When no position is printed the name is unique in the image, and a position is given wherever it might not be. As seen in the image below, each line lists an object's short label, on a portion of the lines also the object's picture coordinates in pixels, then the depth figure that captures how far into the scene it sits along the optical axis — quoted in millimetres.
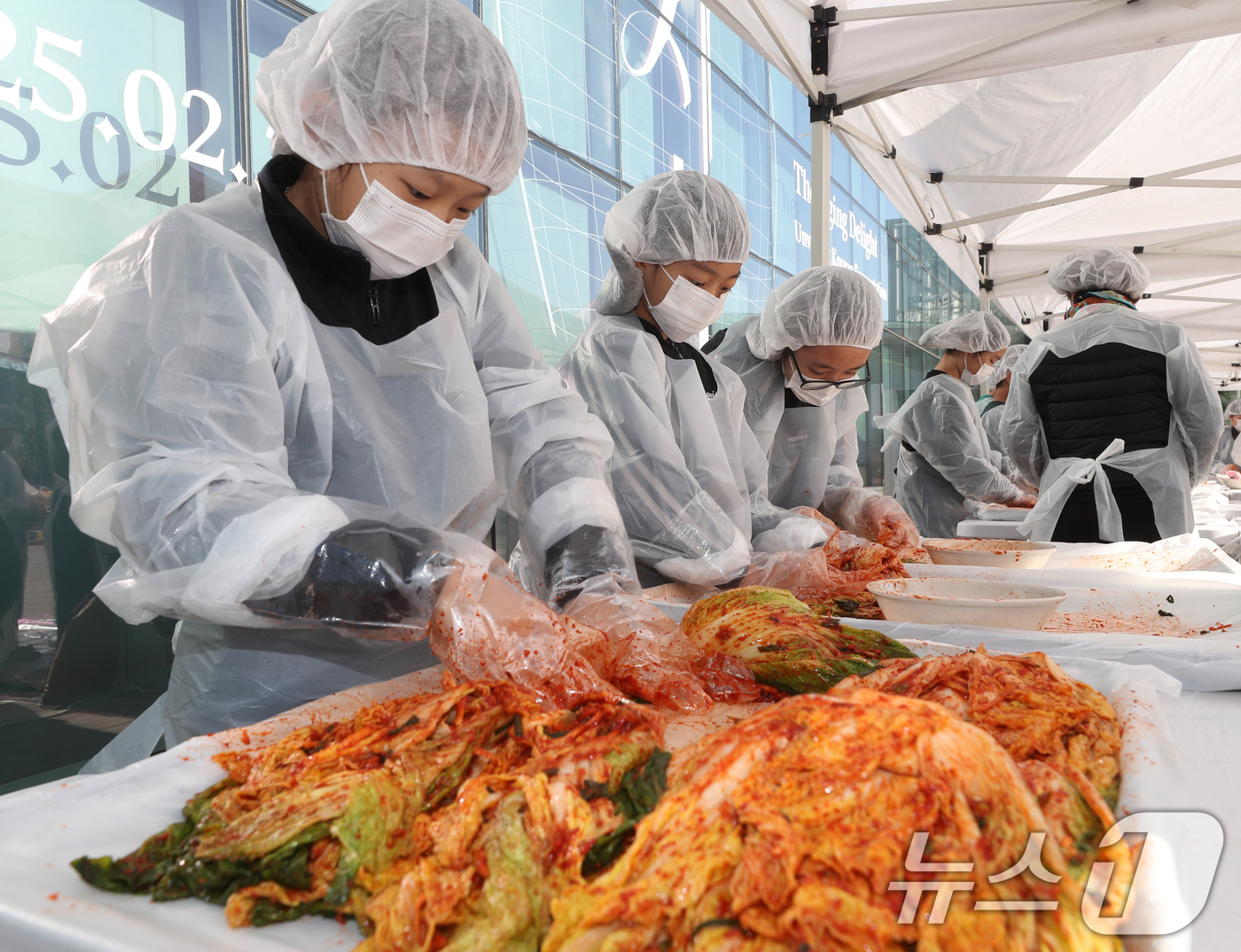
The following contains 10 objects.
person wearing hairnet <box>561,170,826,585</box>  2279
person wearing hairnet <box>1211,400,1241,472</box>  9867
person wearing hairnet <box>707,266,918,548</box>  3121
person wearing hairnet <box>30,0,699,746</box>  1190
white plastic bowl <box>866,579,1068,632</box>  1520
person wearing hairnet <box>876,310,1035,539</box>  5094
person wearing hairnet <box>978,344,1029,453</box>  7156
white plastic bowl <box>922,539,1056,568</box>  2475
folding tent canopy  3594
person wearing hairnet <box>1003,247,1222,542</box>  3854
